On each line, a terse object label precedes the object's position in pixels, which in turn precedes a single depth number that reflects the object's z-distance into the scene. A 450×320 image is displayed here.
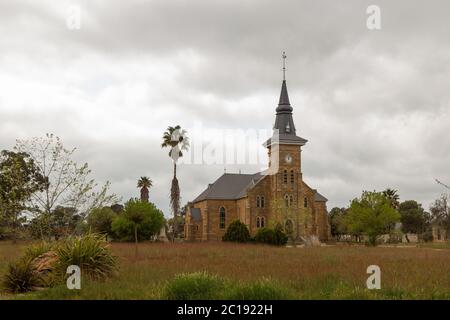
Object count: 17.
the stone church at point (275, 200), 63.84
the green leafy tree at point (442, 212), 62.98
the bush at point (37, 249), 16.85
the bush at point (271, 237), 50.38
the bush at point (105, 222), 53.41
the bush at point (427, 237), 76.16
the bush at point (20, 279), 14.30
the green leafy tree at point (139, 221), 49.76
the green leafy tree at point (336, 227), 85.20
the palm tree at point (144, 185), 71.96
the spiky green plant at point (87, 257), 15.16
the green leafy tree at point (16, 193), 19.05
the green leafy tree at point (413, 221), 106.06
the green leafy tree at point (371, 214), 47.97
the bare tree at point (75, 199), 19.08
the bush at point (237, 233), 53.99
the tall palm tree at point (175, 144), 62.38
